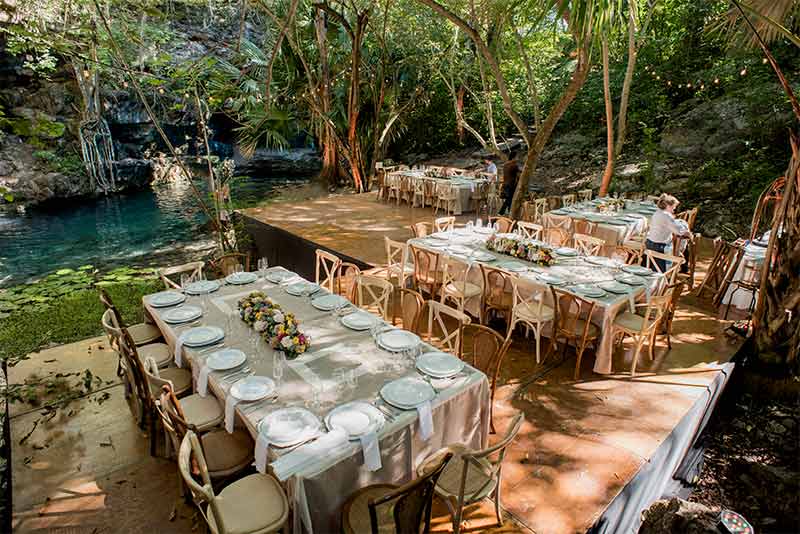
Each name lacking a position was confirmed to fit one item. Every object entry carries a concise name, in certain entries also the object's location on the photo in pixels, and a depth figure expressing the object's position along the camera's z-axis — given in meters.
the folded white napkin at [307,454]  2.20
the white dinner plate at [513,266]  4.93
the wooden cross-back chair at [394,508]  2.03
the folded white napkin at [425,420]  2.56
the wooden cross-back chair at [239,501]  2.13
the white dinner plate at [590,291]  4.28
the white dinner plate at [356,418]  2.40
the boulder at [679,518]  2.73
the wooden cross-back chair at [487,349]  3.26
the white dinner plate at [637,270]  4.82
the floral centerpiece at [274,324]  3.14
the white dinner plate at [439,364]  2.88
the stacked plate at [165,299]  3.88
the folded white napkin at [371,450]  2.34
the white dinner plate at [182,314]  3.60
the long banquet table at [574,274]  4.24
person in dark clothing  9.22
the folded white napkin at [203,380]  2.99
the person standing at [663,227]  5.57
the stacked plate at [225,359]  2.97
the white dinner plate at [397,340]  3.17
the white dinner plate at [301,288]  4.16
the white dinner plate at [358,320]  3.51
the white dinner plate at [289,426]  2.35
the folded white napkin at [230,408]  2.68
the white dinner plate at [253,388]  2.68
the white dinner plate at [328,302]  3.84
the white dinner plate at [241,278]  4.42
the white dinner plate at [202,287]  4.15
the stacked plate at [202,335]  3.27
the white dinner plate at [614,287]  4.36
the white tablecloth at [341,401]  2.28
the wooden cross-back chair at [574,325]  4.21
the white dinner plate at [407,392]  2.60
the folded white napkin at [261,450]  2.34
